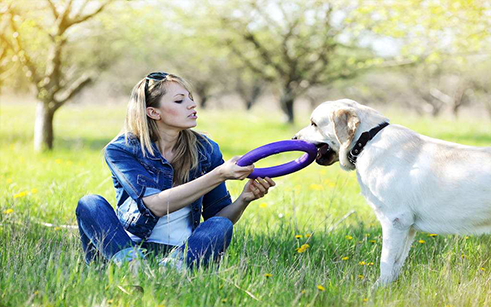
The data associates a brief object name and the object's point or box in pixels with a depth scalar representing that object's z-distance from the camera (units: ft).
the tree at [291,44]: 64.13
